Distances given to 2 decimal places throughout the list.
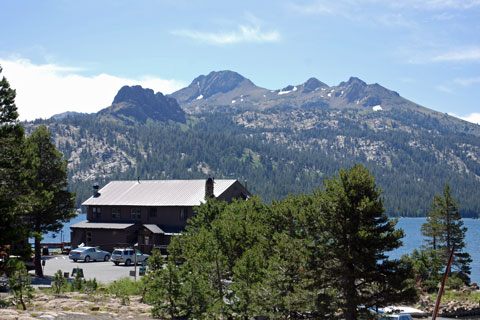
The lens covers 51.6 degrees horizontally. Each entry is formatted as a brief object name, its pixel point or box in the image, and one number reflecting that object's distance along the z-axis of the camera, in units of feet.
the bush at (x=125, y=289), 105.60
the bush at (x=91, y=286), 115.21
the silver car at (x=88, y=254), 202.62
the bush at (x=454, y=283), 197.47
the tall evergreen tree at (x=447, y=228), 214.18
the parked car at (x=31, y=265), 157.85
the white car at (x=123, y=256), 193.47
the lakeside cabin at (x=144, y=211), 221.87
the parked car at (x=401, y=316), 111.50
